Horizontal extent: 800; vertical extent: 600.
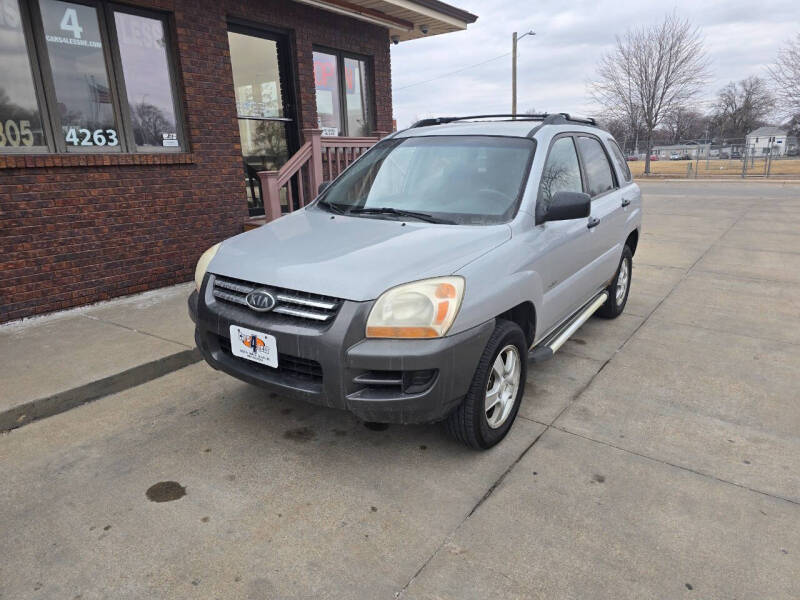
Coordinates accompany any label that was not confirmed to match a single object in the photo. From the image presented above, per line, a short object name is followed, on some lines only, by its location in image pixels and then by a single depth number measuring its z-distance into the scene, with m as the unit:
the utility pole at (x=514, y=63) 28.23
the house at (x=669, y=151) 53.94
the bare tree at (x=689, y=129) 59.09
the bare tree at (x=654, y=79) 33.16
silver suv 2.63
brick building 5.34
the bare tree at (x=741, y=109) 63.94
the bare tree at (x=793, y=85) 30.06
